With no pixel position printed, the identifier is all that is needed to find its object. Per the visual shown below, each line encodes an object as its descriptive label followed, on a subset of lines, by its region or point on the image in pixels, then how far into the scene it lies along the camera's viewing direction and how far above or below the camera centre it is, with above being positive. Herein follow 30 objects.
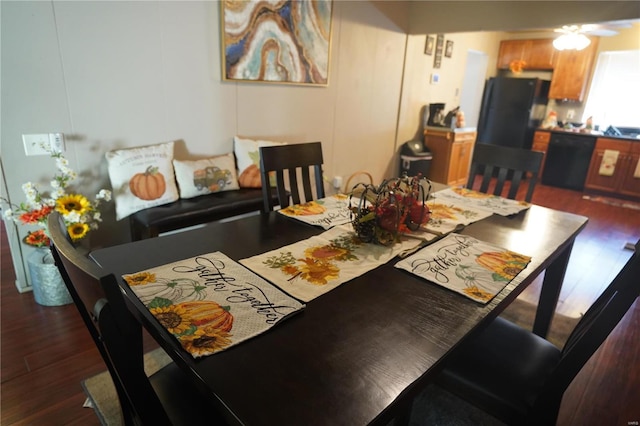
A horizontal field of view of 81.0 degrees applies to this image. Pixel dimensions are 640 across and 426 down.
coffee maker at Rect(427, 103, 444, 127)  4.88 -0.14
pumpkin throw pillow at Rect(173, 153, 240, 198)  2.52 -0.55
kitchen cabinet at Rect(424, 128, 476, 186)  4.73 -0.58
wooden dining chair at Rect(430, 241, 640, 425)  0.94 -0.79
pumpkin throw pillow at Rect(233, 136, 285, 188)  2.84 -0.49
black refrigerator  5.54 -0.01
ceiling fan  3.38 +0.71
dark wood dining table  0.67 -0.52
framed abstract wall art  2.72 +0.42
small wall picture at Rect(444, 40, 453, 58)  4.88 +0.69
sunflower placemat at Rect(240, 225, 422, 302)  1.06 -0.50
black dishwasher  5.27 -0.68
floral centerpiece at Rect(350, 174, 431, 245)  1.31 -0.38
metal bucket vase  2.05 -1.05
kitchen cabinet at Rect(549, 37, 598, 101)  5.30 +0.54
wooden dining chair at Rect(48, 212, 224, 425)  0.59 -0.37
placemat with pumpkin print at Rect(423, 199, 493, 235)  1.56 -0.48
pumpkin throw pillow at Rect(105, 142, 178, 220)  2.30 -0.54
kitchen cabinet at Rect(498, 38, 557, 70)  5.58 +0.83
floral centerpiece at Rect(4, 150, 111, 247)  1.98 -0.64
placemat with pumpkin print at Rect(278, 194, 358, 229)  1.57 -0.49
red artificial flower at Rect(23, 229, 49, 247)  2.07 -0.83
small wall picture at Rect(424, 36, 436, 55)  4.55 +0.68
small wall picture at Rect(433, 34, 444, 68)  4.71 +0.66
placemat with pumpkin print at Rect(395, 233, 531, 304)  1.09 -0.50
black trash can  4.65 -0.66
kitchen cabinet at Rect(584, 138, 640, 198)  4.87 -0.72
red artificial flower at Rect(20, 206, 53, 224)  1.96 -0.67
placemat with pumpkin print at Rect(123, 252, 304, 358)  0.83 -0.50
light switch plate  2.06 -0.32
